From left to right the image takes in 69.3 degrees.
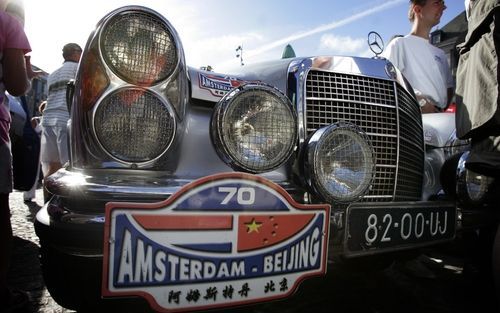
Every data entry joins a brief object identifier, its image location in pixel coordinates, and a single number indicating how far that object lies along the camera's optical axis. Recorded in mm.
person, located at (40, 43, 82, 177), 3338
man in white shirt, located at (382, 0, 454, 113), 2740
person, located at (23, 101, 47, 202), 4907
